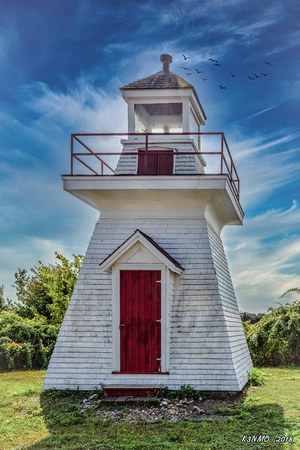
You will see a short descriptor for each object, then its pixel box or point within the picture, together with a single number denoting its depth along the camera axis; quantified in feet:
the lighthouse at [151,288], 35.58
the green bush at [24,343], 52.65
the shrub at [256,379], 40.29
